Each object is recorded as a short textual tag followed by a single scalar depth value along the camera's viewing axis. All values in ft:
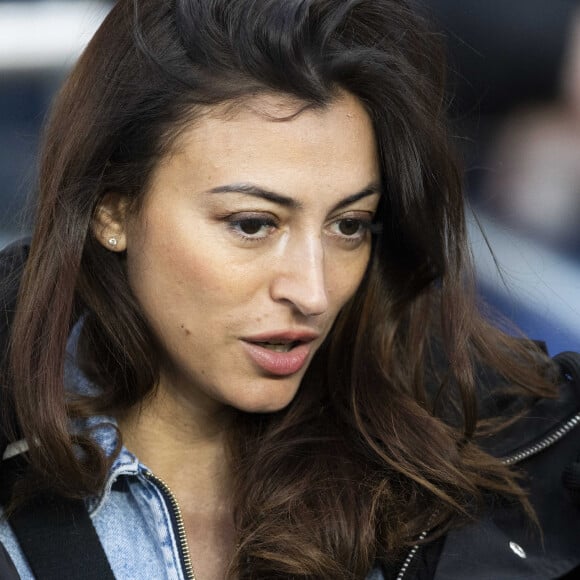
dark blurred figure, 21.53
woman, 13.30
